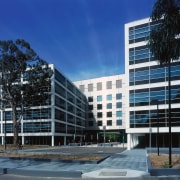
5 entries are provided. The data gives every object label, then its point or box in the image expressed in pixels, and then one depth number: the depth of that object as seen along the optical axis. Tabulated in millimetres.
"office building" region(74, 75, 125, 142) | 60601
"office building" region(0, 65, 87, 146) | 42317
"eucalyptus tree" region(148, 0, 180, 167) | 10244
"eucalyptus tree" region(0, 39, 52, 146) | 31878
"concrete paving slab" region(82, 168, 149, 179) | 9362
